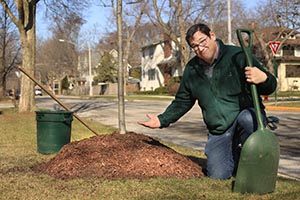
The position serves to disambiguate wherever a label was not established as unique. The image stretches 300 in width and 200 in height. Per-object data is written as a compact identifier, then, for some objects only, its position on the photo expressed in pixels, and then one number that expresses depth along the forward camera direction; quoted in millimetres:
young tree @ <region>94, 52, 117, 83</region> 70125
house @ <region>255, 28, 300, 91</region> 50500
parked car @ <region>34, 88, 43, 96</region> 79306
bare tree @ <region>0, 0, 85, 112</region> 19609
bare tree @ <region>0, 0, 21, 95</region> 41800
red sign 22359
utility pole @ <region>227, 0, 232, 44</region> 25155
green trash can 8781
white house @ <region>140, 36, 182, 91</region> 57309
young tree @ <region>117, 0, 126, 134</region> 10884
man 5289
